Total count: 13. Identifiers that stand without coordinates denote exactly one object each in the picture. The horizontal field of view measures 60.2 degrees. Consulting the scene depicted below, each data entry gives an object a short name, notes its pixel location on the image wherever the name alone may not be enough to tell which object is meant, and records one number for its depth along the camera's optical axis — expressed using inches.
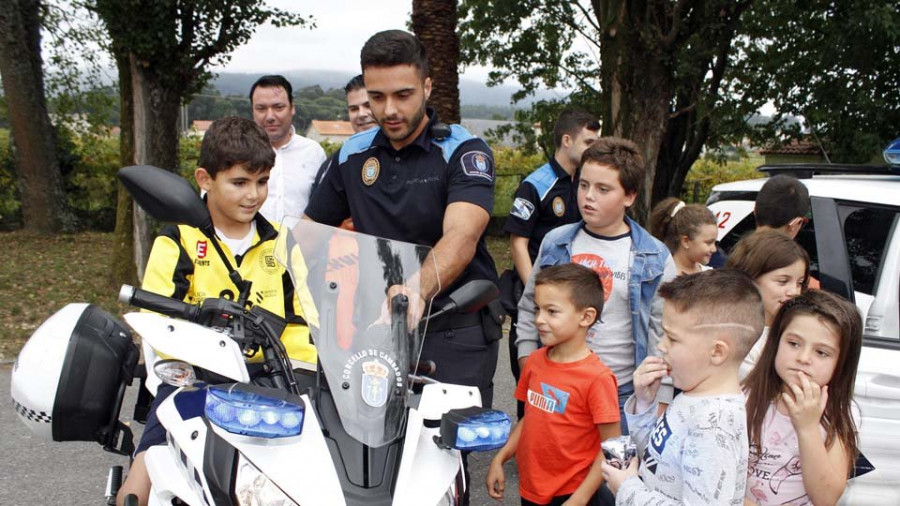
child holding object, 75.7
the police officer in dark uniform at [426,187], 112.5
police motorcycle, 72.2
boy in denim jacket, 125.7
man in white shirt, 173.9
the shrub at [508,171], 719.6
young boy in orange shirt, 110.5
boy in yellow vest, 103.2
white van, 127.3
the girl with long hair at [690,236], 159.8
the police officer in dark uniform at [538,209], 162.2
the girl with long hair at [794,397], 93.2
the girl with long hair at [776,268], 124.6
